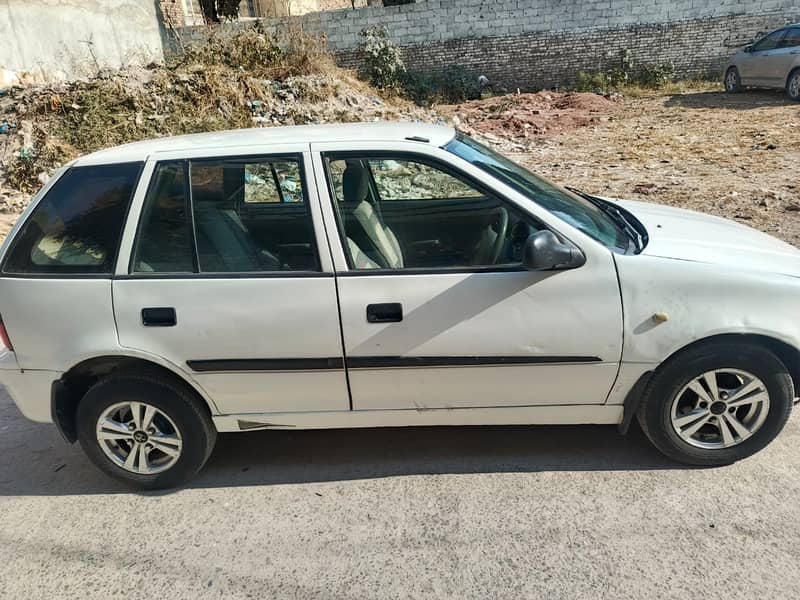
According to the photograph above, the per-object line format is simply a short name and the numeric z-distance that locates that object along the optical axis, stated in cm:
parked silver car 1434
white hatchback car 296
